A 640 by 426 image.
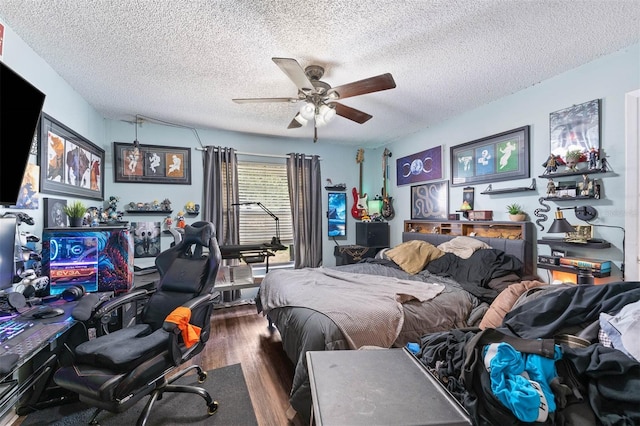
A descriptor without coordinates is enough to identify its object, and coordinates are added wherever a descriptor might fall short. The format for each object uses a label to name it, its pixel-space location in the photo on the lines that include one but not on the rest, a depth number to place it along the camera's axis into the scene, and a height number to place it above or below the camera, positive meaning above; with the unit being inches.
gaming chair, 56.2 -32.2
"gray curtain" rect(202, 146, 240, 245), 154.2 +11.9
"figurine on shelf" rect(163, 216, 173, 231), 146.9 -5.2
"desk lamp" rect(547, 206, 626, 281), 87.0 -2.4
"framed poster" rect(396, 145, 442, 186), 148.9 +27.0
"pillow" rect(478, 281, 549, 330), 68.6 -24.2
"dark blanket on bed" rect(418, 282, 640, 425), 37.1 -22.6
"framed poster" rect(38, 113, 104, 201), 85.9 +19.0
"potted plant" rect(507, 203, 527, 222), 107.7 -0.5
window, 167.9 +6.7
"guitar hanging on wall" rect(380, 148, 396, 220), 182.9 +9.6
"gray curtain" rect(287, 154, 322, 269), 173.5 +3.4
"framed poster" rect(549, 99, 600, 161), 87.0 +28.2
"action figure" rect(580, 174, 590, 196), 86.9 +8.2
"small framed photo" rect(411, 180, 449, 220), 144.8 +6.5
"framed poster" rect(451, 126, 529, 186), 108.6 +23.7
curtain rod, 156.4 +35.7
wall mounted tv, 56.2 +19.3
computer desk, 46.5 -35.3
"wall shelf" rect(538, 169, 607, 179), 84.9 +12.7
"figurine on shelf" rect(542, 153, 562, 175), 95.0 +17.0
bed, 71.5 -27.9
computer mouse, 60.4 -22.6
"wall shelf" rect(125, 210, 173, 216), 142.3 +0.4
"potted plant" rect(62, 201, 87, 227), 92.4 -0.4
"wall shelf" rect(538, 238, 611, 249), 82.9 -10.5
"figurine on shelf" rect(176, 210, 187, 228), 149.7 -4.7
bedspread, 73.4 -27.7
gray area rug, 69.0 -53.2
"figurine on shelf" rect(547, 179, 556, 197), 95.9 +8.1
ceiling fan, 74.7 +37.5
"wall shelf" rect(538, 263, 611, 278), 81.2 -18.7
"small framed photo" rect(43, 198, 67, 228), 86.7 -0.1
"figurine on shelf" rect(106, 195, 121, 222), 132.4 +1.9
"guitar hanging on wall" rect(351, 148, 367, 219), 190.2 +7.1
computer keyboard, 50.5 -22.9
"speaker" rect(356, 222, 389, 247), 178.5 -14.6
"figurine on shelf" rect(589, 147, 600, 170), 84.7 +16.8
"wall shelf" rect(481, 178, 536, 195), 104.9 +9.2
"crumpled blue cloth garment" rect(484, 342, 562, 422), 36.2 -24.4
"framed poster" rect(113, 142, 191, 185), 140.6 +26.4
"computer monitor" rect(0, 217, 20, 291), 60.4 -8.5
